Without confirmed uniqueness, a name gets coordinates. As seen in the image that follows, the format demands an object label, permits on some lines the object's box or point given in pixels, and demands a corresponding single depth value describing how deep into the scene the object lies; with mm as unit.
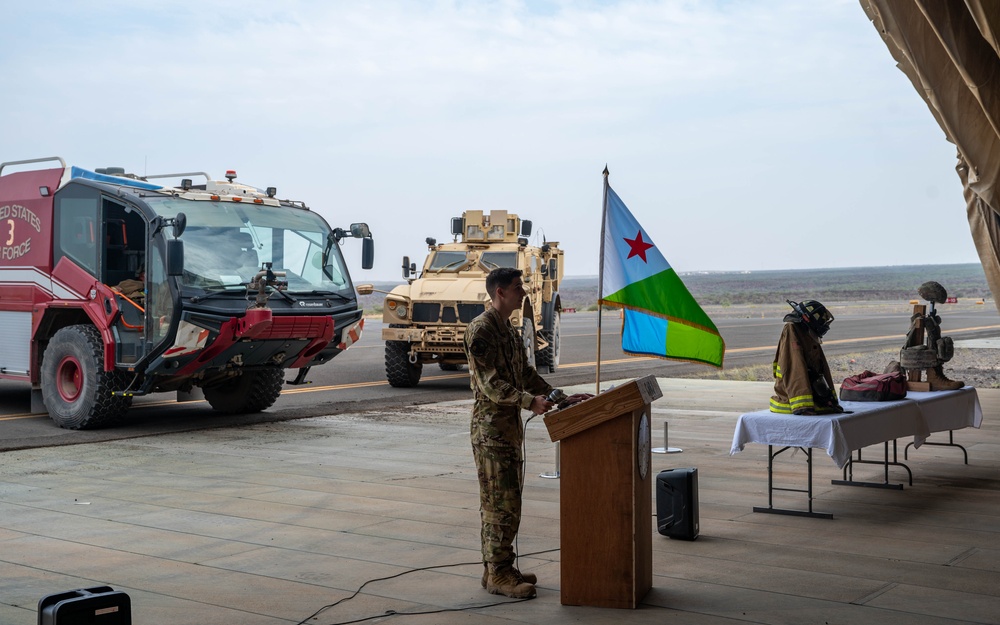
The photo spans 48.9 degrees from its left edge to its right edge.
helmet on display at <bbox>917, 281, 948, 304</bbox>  10000
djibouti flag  7352
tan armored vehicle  18469
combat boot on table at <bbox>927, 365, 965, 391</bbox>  9820
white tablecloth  7676
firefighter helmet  8109
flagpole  7226
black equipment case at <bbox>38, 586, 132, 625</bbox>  4164
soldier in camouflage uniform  5773
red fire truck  12219
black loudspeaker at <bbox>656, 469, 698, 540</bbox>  7203
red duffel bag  8945
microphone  5777
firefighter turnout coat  7918
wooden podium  5531
